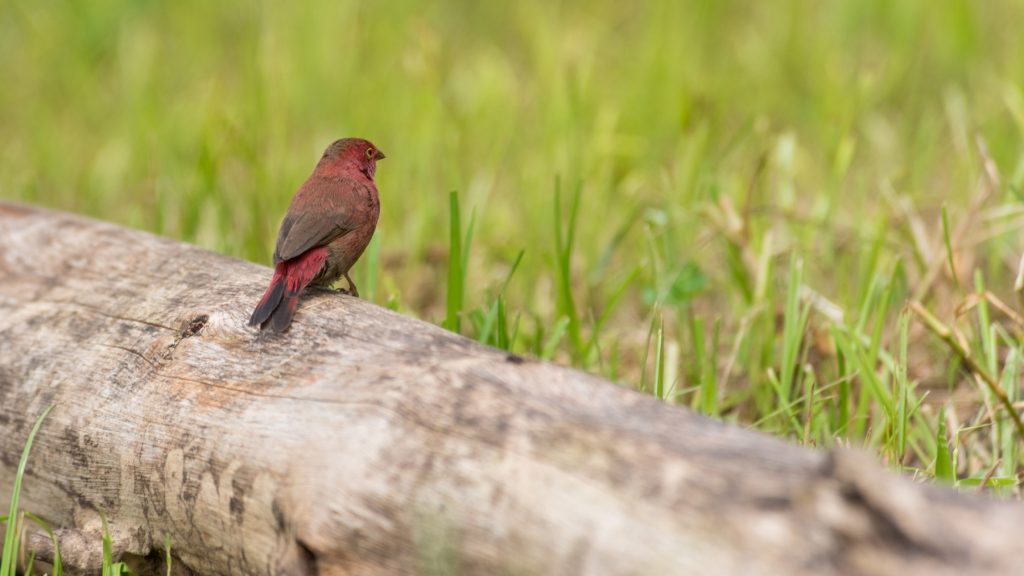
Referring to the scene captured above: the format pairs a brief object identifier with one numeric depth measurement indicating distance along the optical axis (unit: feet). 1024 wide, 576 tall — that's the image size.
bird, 16.53
